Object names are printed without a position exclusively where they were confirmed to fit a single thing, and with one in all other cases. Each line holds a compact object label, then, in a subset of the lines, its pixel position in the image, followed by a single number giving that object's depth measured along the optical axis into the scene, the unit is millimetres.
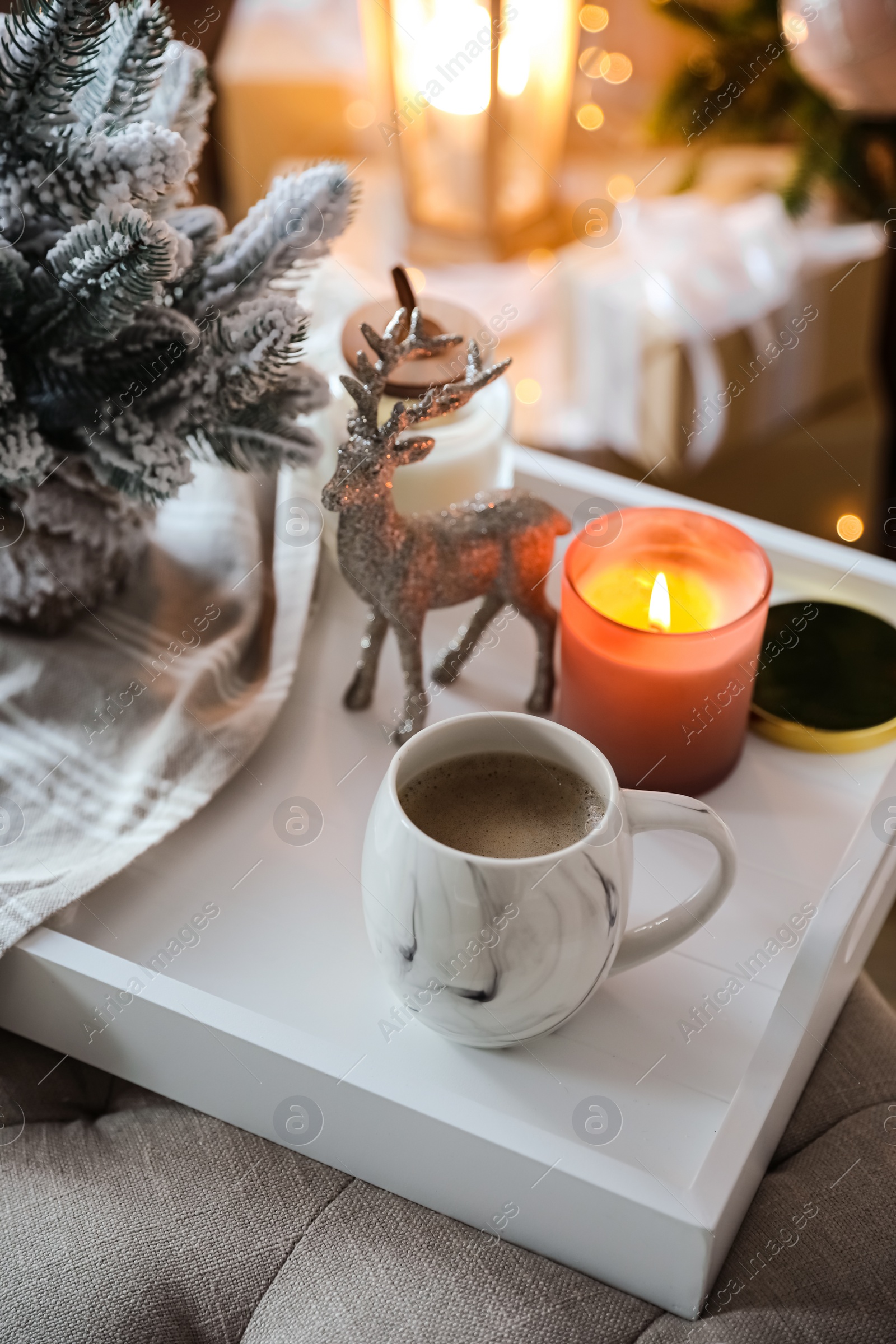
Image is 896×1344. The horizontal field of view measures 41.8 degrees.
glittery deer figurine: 595
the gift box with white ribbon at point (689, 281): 1366
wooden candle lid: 657
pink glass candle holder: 610
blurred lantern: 1315
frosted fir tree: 583
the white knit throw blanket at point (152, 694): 629
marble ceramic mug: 471
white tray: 497
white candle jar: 708
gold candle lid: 691
